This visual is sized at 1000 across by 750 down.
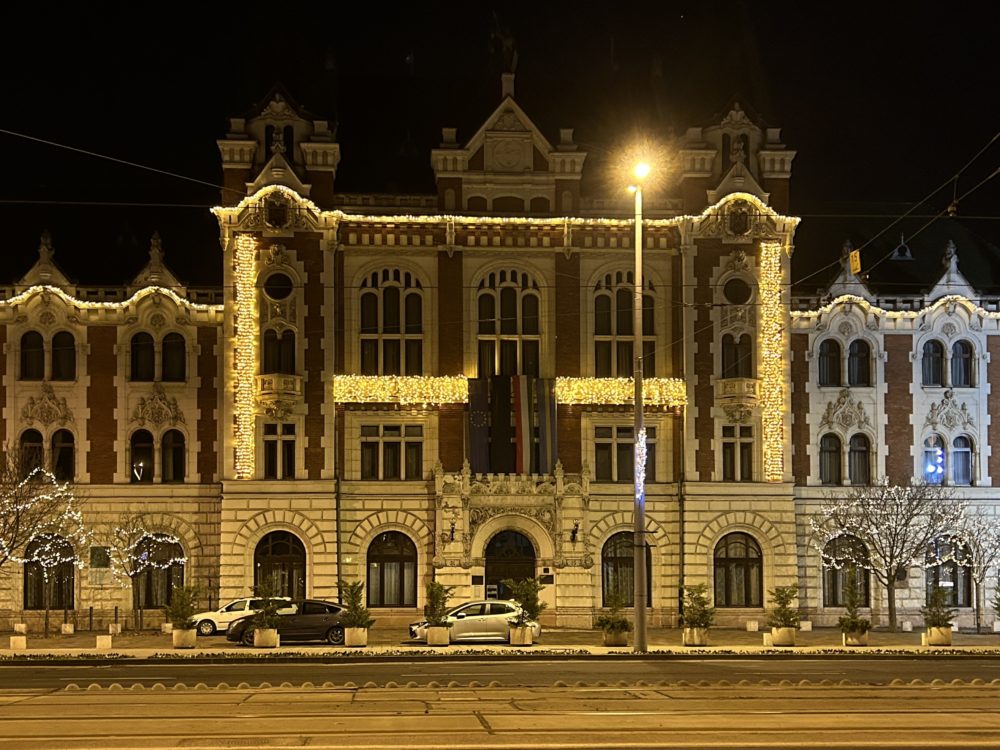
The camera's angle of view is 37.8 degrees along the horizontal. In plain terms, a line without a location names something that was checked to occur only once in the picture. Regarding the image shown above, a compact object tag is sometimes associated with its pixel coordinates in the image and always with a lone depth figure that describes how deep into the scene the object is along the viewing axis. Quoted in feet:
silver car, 146.10
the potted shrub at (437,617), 140.97
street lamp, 132.36
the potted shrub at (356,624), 141.59
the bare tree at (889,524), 169.68
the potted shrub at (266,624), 140.77
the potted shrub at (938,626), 145.28
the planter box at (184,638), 140.56
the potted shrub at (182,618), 140.87
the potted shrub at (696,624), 143.23
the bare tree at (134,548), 173.58
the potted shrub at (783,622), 142.51
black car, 148.25
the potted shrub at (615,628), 141.38
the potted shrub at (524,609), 144.46
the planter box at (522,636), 144.25
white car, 160.66
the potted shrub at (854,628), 145.28
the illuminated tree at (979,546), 178.40
